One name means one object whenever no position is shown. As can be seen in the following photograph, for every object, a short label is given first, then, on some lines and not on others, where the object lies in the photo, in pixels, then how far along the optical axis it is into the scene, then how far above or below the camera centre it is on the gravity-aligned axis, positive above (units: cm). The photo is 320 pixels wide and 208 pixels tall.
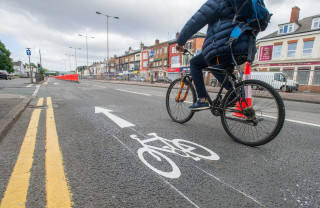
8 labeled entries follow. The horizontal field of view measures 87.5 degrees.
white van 1316 +40
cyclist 211 +68
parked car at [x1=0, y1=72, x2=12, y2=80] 2995 +12
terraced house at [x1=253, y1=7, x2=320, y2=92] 2105 +525
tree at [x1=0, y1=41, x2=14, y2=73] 5538 +542
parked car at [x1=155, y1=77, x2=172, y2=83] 3761 +30
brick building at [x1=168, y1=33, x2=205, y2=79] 3728 +633
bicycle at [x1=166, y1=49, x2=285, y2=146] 198 -34
